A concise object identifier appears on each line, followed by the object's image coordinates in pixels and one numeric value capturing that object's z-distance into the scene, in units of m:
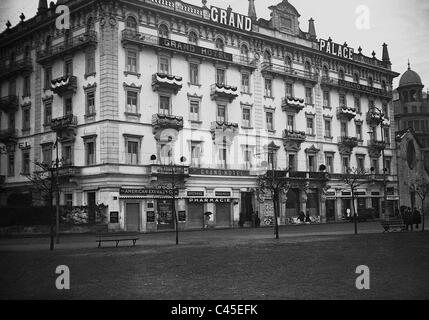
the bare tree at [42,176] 32.03
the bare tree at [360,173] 51.13
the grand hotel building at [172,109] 36.53
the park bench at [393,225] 29.33
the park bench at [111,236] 22.70
